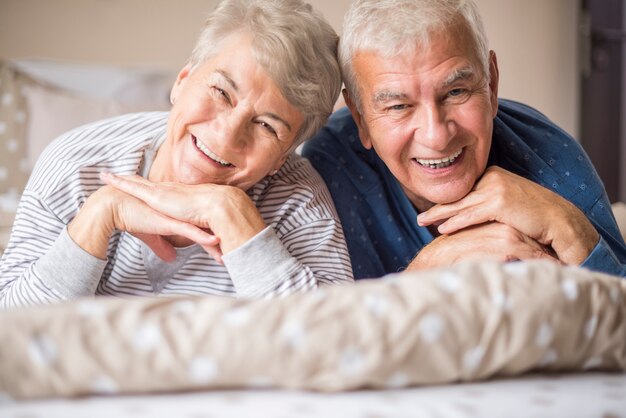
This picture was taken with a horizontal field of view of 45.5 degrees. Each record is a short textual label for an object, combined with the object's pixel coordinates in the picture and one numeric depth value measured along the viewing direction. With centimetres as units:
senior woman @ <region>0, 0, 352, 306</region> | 134
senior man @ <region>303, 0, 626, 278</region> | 144
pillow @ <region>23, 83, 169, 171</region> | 314
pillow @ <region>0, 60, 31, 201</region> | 308
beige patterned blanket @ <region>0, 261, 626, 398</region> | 69
